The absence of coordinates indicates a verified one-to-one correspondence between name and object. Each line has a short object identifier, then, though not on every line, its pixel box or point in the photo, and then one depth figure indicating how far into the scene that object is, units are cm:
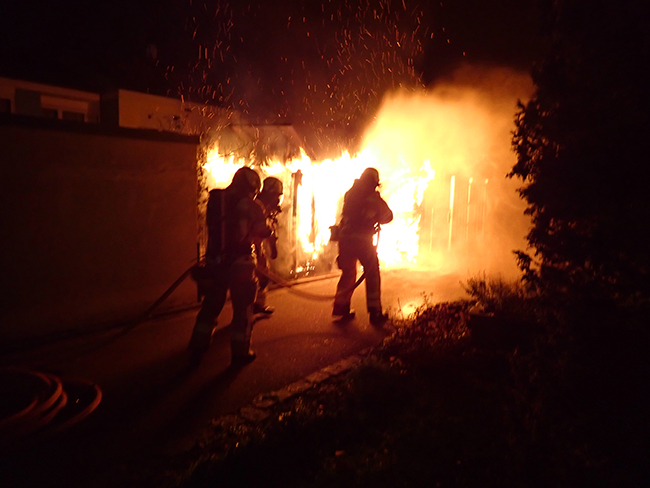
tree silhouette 333
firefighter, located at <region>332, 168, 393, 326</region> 645
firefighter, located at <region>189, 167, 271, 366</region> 477
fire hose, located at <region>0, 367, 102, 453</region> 294
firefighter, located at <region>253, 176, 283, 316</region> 627
